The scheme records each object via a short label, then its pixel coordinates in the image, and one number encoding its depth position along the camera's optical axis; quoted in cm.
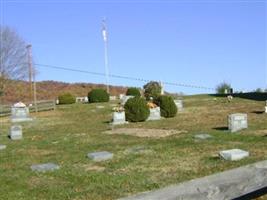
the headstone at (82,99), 5141
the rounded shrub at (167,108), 2500
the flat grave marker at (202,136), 1503
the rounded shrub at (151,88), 3497
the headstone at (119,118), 2357
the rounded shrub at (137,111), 2358
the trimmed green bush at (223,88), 4608
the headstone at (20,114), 3071
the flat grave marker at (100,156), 1227
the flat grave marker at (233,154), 1100
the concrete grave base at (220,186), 416
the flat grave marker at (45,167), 1130
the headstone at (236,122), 1654
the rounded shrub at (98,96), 4294
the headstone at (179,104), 2914
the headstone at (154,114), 2439
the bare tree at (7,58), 5747
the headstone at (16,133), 1931
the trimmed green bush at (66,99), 4622
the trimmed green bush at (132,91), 4231
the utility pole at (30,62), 4422
